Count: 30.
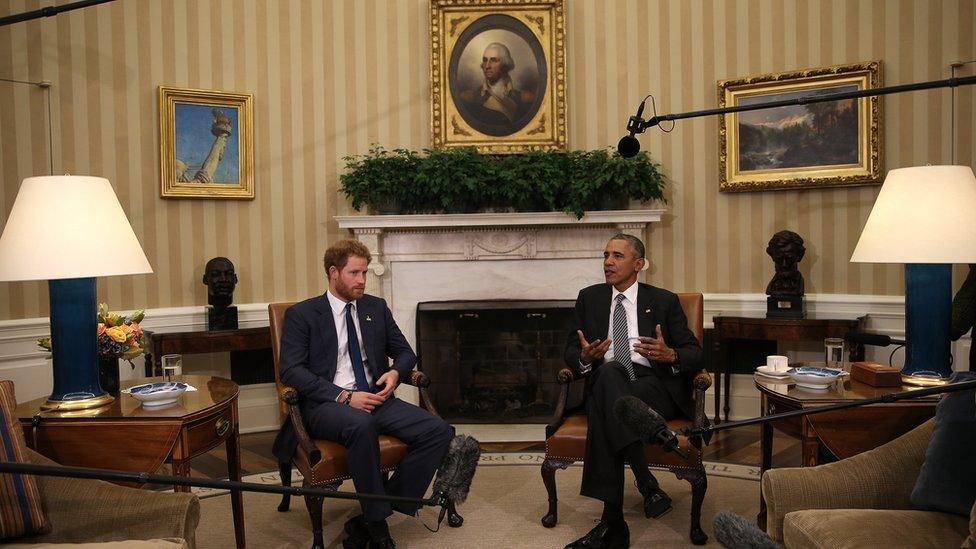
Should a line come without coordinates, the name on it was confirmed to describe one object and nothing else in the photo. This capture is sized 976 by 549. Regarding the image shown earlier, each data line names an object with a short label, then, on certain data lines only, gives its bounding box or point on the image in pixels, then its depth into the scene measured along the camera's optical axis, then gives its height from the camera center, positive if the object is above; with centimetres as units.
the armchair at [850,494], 227 -82
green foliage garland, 538 +52
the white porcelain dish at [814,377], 316 -56
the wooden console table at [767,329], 503 -58
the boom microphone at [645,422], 151 -37
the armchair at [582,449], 338 -93
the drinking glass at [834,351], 355 -51
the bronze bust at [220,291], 535 -25
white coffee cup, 343 -54
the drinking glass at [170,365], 337 -49
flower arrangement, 322 -35
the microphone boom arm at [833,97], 198 +44
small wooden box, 315 -56
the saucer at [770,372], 337 -58
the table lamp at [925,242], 296 +0
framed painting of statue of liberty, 554 +85
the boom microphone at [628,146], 296 +41
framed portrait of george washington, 586 +137
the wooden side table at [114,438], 279 -67
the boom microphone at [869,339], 397 -52
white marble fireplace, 573 -8
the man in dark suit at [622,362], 332 -57
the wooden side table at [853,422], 297 -71
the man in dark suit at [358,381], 327 -62
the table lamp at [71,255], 277 +1
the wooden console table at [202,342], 501 -59
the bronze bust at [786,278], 525 -23
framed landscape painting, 536 +82
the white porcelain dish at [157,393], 296 -54
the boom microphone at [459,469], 332 -98
